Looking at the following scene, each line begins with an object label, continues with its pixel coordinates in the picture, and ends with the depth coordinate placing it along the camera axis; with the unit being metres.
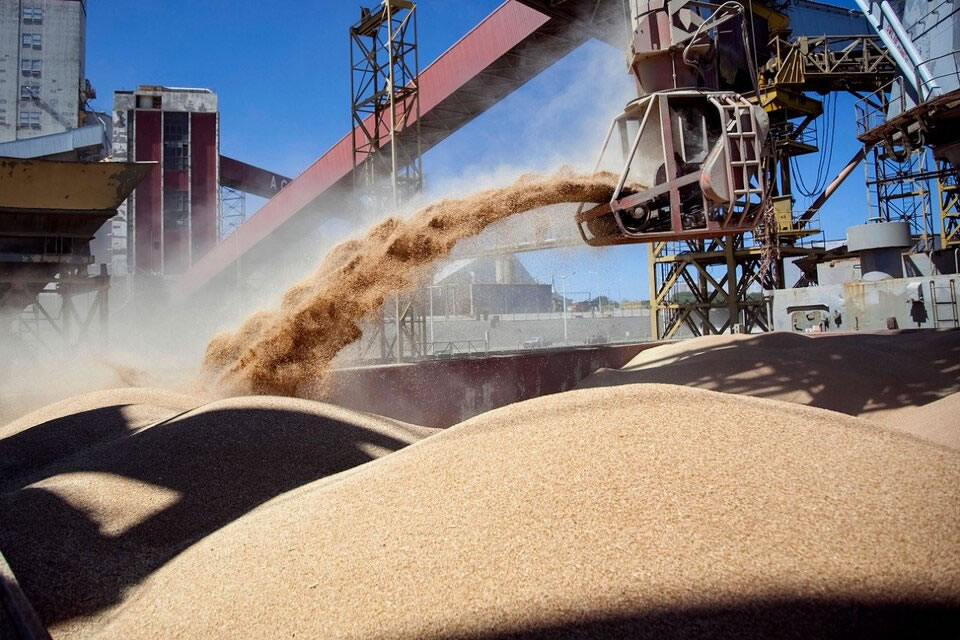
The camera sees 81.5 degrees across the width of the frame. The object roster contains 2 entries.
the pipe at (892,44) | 13.25
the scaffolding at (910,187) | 16.92
